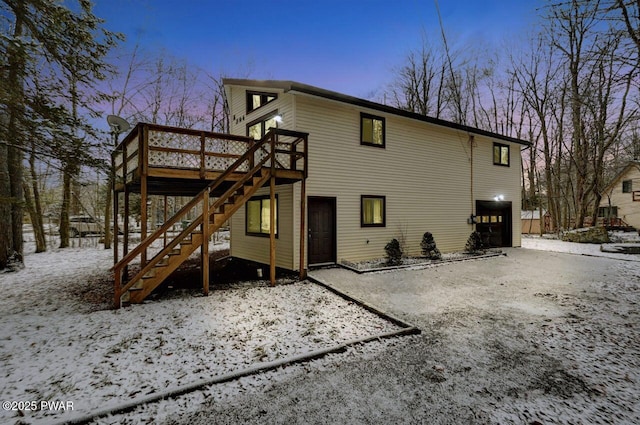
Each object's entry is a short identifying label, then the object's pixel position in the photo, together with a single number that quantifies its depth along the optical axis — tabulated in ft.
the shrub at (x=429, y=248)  33.35
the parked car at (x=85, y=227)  67.05
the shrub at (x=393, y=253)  30.04
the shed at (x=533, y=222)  85.46
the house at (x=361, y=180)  29.01
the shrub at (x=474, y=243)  37.50
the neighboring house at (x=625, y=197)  83.97
